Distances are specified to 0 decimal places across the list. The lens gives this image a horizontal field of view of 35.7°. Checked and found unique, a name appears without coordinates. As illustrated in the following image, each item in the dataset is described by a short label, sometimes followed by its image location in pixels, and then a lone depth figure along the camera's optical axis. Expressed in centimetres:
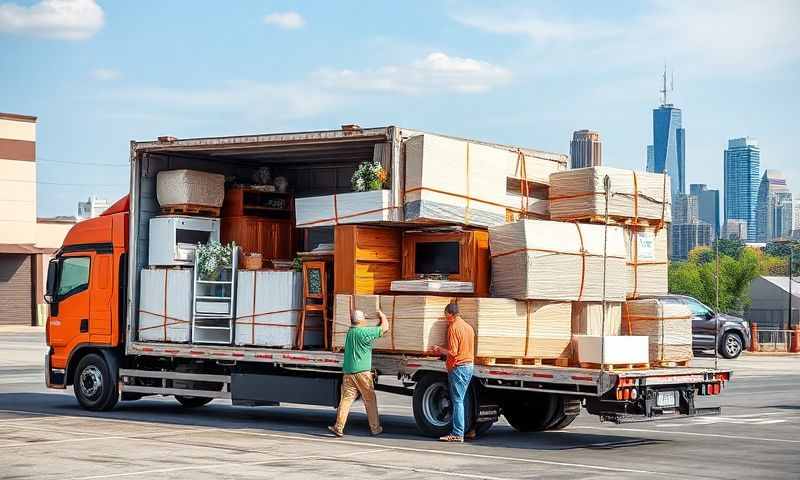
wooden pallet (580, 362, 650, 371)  1471
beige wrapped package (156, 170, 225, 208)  1833
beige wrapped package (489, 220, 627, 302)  1499
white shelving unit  1778
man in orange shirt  1464
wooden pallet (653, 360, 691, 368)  1577
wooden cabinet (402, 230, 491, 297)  1569
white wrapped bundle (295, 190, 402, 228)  1568
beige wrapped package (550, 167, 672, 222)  1584
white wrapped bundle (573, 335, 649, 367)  1459
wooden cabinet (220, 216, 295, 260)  1897
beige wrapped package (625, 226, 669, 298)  1634
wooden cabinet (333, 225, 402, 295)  1603
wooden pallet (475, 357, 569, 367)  1502
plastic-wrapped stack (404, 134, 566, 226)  1541
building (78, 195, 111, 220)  11525
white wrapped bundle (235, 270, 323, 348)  1691
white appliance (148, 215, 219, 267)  1839
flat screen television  1596
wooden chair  1666
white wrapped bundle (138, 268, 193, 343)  1820
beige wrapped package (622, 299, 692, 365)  1577
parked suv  3578
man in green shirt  1533
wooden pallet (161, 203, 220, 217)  1848
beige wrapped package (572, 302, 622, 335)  1557
